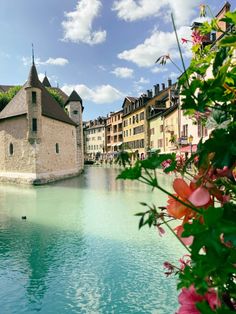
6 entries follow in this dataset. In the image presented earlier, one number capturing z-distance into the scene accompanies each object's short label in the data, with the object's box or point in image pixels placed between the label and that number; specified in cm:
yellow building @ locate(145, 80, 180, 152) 2339
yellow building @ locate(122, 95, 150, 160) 3344
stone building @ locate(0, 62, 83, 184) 1794
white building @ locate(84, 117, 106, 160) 5595
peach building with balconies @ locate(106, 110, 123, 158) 4694
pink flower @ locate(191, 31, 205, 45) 120
